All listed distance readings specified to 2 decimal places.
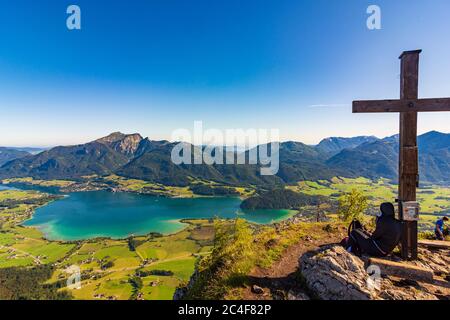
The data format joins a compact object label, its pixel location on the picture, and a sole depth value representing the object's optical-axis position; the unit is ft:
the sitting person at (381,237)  23.45
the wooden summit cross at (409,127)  23.71
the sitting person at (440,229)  33.73
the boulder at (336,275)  18.45
